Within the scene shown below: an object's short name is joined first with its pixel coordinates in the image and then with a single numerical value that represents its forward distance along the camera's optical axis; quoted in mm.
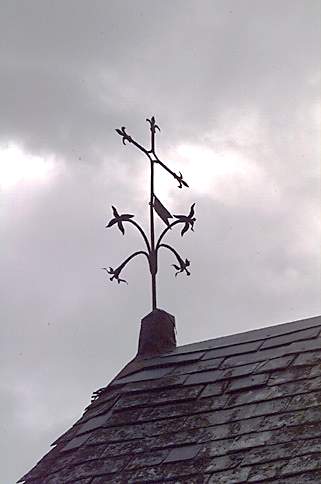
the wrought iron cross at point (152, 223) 11144
